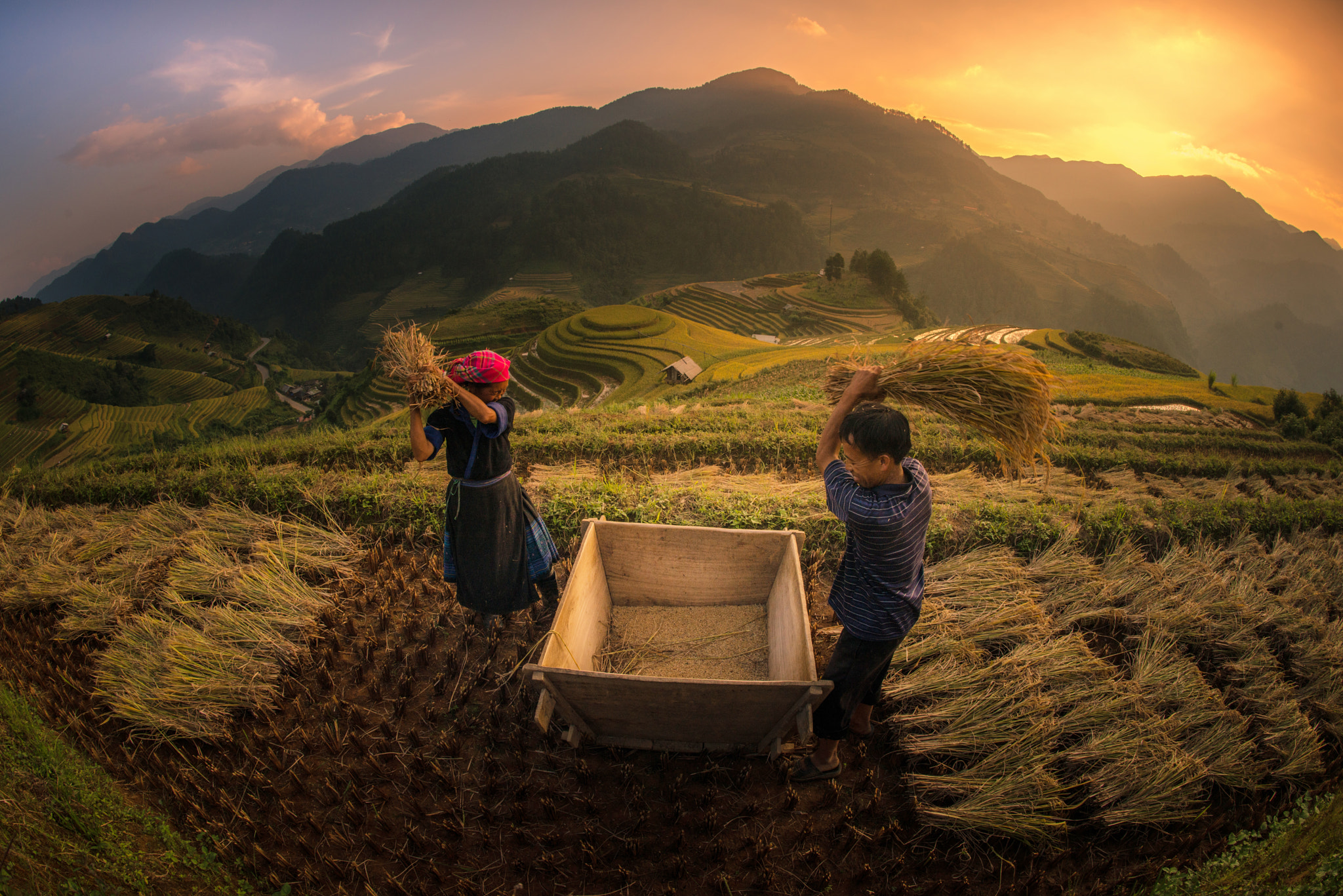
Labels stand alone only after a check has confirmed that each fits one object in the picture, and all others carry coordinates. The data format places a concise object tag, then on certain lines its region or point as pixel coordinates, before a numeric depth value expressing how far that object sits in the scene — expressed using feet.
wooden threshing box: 6.68
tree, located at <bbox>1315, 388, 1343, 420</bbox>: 33.27
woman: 8.22
